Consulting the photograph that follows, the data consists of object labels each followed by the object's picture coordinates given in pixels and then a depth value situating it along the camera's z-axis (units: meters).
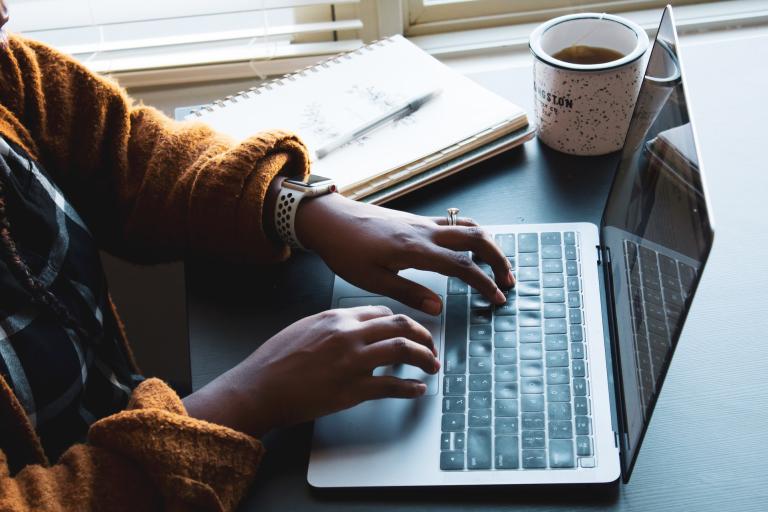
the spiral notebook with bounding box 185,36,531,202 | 0.93
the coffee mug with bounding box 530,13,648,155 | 0.87
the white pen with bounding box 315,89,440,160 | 0.95
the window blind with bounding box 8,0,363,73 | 1.26
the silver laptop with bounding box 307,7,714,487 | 0.61
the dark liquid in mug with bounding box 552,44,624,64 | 0.92
